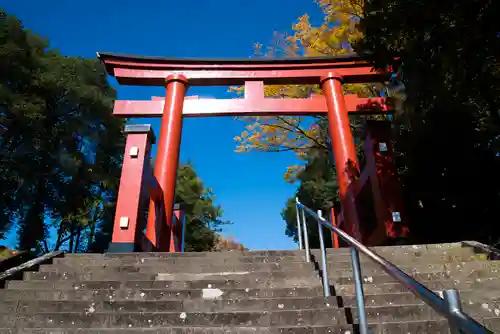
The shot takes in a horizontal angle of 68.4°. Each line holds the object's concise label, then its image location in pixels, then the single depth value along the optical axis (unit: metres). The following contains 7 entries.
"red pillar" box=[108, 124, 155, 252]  4.89
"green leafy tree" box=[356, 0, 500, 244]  4.31
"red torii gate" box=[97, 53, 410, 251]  6.30
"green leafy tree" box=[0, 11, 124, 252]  13.30
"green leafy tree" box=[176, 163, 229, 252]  17.83
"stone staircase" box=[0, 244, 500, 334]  2.64
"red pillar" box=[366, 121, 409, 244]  5.49
